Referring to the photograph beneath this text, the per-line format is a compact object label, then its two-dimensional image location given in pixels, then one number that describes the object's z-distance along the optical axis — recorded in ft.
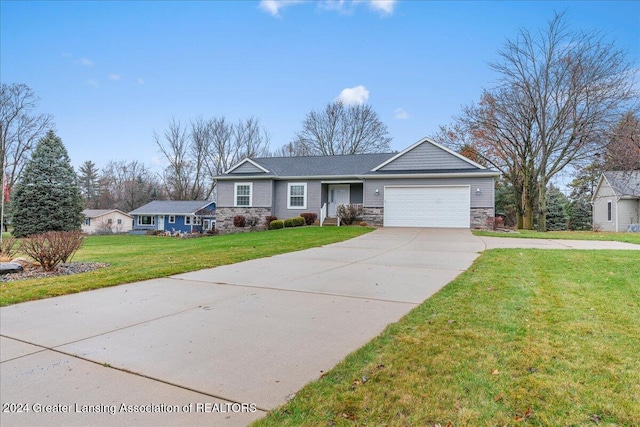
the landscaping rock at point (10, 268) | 23.80
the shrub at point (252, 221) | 70.33
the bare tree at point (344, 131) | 122.01
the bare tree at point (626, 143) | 60.64
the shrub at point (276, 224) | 65.10
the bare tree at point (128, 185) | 167.63
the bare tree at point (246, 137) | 142.82
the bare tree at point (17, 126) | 99.24
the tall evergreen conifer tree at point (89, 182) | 171.42
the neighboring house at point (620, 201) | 76.59
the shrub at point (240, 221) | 70.54
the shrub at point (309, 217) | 66.59
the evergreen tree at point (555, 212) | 106.01
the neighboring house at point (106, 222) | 135.54
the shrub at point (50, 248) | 24.49
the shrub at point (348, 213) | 64.28
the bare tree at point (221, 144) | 141.69
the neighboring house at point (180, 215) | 123.44
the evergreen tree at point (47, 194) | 81.30
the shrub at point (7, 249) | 27.59
